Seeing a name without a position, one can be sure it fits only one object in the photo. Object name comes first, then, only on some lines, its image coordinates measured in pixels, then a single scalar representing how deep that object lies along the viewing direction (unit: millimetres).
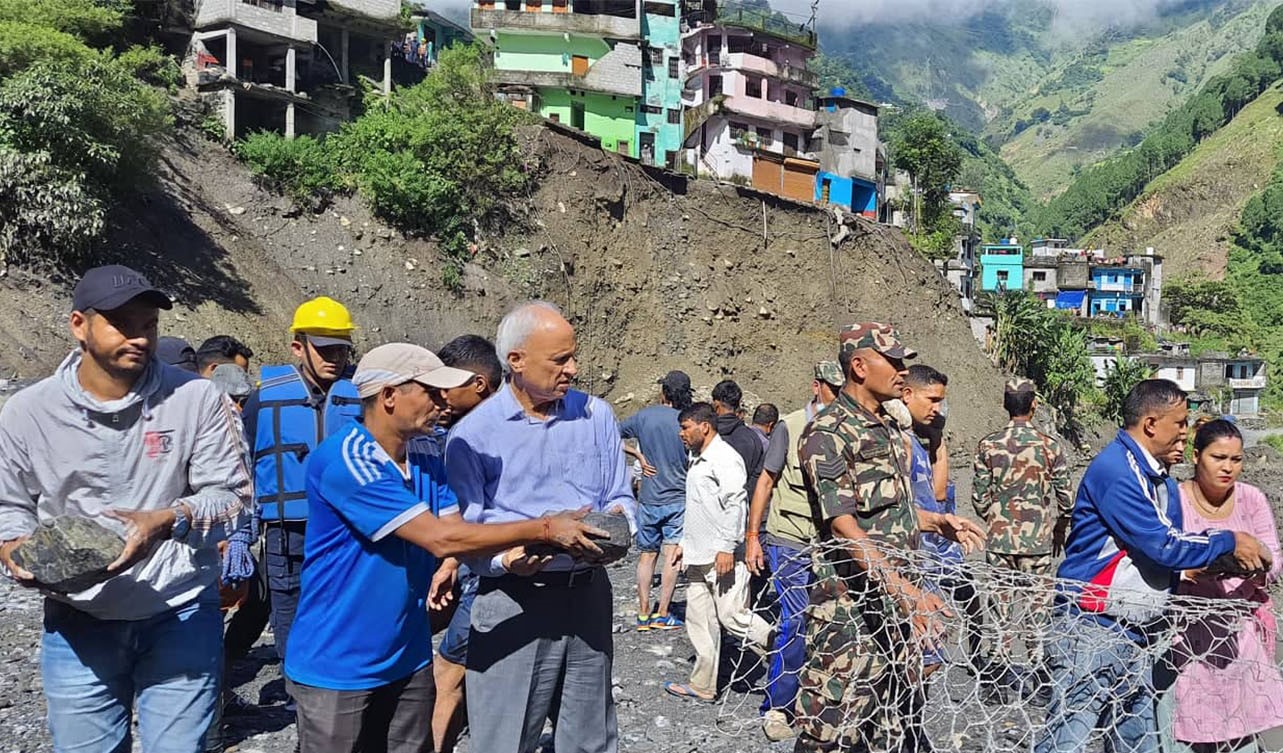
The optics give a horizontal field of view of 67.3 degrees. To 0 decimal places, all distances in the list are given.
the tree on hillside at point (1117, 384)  38688
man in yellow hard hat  4191
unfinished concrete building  23141
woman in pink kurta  3666
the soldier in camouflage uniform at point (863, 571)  3754
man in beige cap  2932
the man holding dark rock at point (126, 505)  2816
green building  32562
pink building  33875
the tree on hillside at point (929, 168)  42312
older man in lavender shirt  3211
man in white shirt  5711
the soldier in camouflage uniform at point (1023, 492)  5828
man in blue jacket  3707
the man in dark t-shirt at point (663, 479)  6992
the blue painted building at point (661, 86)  34812
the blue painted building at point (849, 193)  37219
